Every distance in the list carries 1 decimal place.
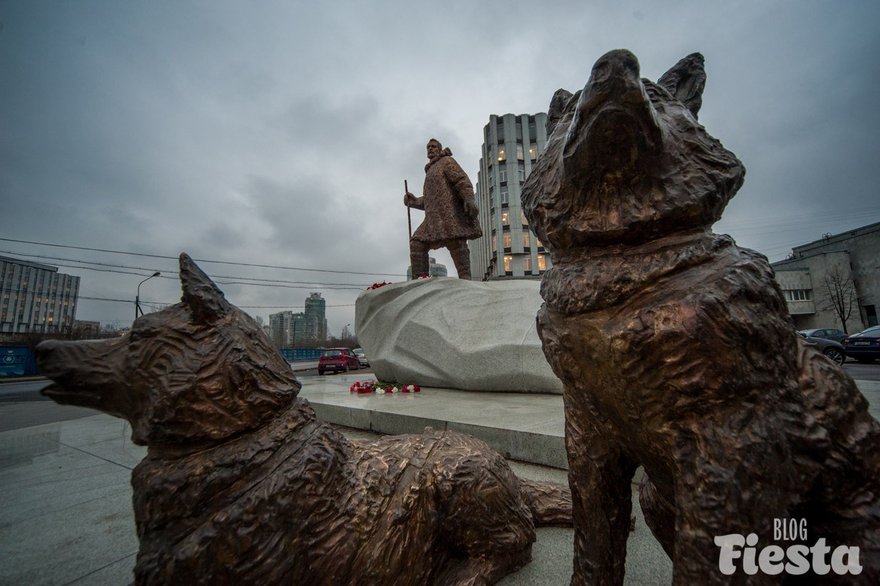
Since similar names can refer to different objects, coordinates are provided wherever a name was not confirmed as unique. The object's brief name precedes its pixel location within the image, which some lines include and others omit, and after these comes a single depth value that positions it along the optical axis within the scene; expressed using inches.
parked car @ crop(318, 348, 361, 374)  697.9
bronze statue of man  295.1
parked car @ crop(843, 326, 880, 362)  481.1
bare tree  999.3
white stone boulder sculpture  196.2
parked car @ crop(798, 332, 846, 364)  450.9
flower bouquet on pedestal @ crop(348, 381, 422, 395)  214.4
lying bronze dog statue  43.1
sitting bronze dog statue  29.4
